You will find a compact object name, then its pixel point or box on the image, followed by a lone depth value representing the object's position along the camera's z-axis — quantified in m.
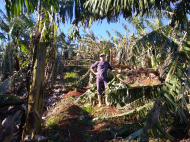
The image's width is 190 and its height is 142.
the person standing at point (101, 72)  5.80
